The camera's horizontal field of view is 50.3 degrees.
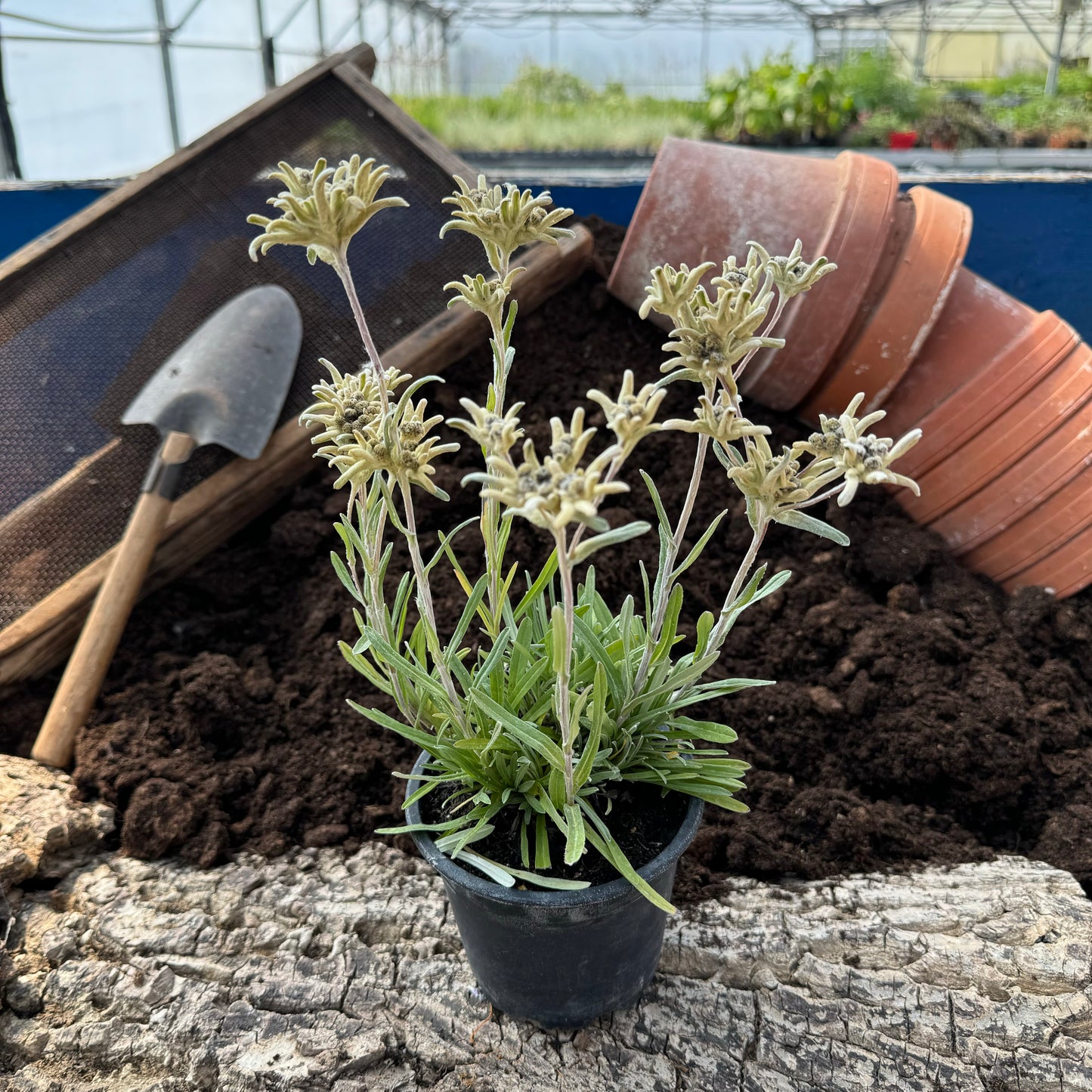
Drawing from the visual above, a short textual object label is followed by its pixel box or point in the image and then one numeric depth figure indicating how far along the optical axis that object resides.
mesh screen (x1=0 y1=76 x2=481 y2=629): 0.64
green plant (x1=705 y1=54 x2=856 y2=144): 1.85
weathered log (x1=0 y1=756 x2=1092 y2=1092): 0.46
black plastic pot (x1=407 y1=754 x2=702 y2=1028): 0.44
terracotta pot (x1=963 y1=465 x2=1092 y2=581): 0.64
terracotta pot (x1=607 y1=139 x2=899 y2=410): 0.65
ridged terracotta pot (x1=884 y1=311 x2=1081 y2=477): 0.64
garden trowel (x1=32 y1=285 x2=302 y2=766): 0.58
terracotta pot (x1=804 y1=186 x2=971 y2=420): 0.66
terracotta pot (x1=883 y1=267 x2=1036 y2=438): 0.66
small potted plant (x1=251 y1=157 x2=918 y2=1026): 0.36
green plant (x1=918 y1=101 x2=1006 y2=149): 1.99
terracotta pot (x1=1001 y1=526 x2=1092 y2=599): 0.64
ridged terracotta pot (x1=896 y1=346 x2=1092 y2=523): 0.64
